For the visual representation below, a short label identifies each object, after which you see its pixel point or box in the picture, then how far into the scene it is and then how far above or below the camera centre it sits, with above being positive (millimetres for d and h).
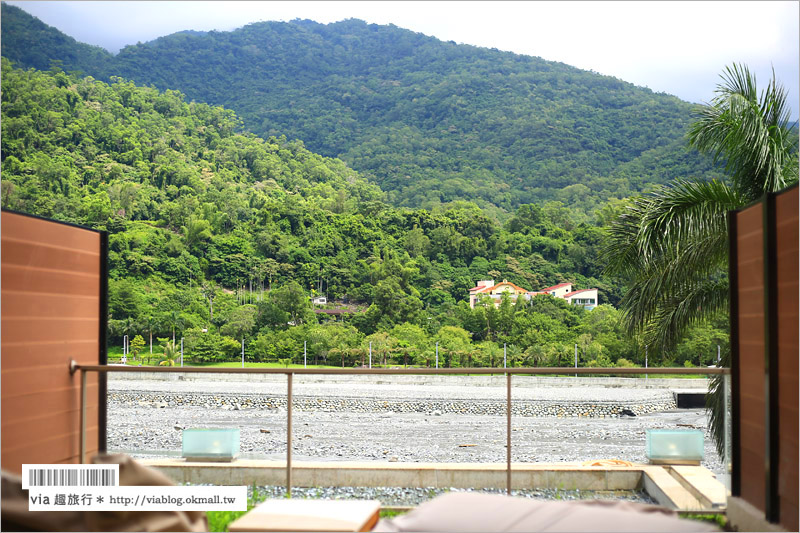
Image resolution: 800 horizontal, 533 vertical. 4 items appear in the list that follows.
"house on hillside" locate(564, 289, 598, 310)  54094 +162
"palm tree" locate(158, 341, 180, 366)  50281 -4446
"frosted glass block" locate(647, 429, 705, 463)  4508 -1025
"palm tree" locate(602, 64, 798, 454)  7414 +990
